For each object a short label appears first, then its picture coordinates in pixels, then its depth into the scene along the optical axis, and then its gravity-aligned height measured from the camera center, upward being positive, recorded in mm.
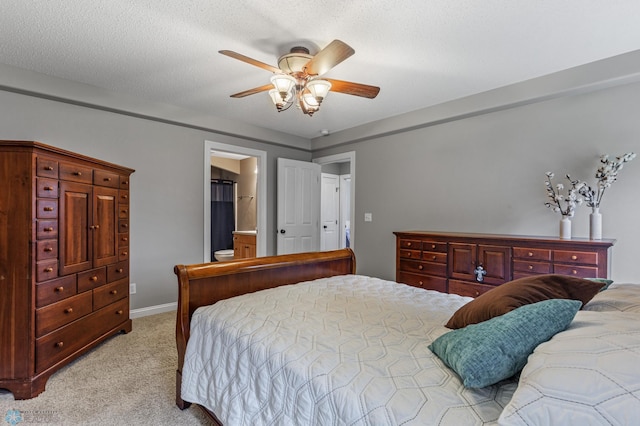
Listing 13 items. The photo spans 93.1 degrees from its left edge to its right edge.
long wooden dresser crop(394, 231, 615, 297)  2285 -393
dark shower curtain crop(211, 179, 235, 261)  6074 -20
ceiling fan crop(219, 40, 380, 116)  2080 +969
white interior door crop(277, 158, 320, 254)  4719 +130
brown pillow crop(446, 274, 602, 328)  1185 -322
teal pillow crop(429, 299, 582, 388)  859 -385
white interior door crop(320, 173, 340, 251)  6375 +64
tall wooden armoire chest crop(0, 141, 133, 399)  1951 -330
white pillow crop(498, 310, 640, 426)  602 -366
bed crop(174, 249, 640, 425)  668 -514
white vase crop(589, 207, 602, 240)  2453 -90
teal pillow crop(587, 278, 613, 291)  1418 -335
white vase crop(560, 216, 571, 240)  2539 -120
